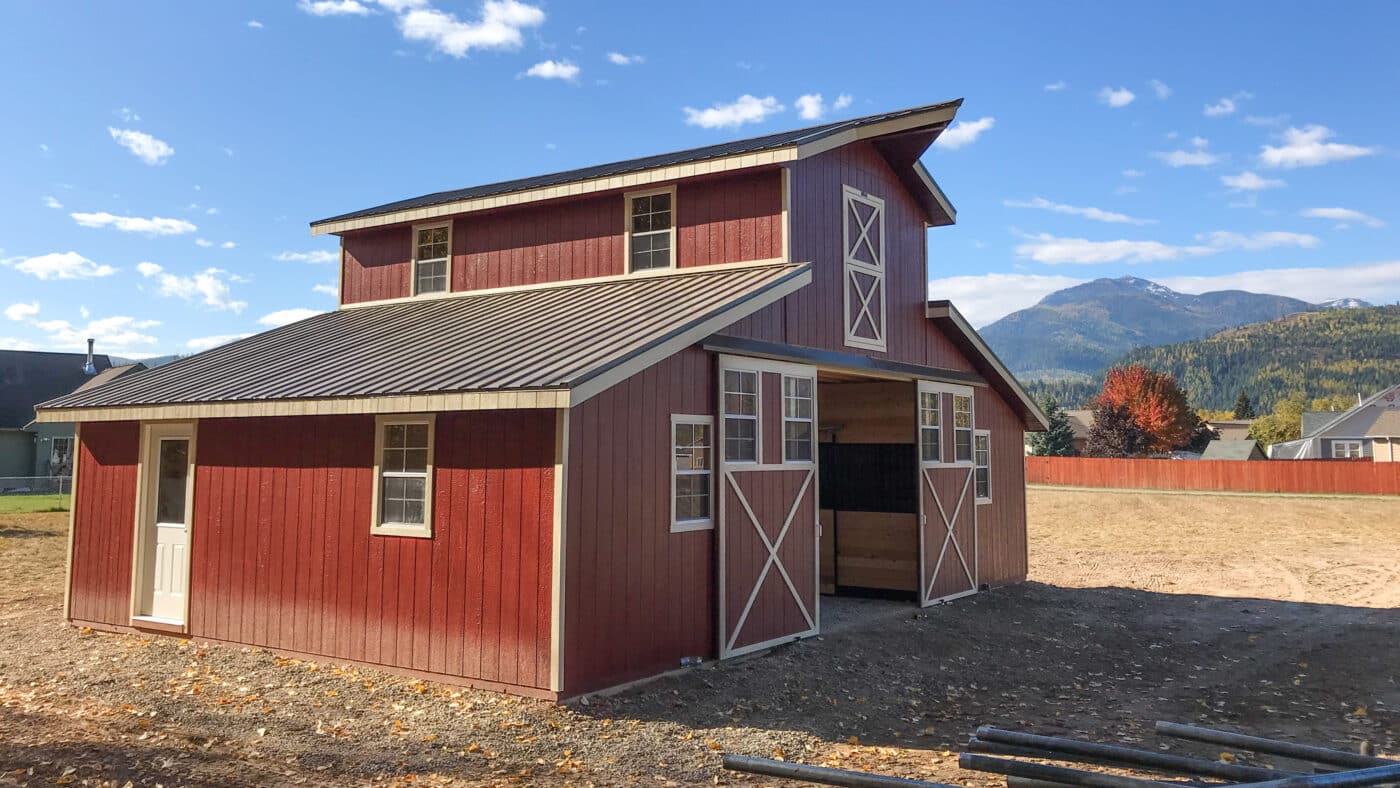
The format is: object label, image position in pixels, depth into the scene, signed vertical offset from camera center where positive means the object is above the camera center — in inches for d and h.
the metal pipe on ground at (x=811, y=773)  192.4 -62.4
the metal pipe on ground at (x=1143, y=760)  202.7 -61.3
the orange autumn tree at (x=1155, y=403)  2942.9 +211.0
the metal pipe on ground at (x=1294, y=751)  217.9 -63.1
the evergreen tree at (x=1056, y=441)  2913.4 +93.7
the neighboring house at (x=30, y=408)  1619.1 +96.7
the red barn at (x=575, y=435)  358.0 +14.5
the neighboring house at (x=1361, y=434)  2546.8 +109.9
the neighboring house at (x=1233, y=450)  2596.0 +61.7
